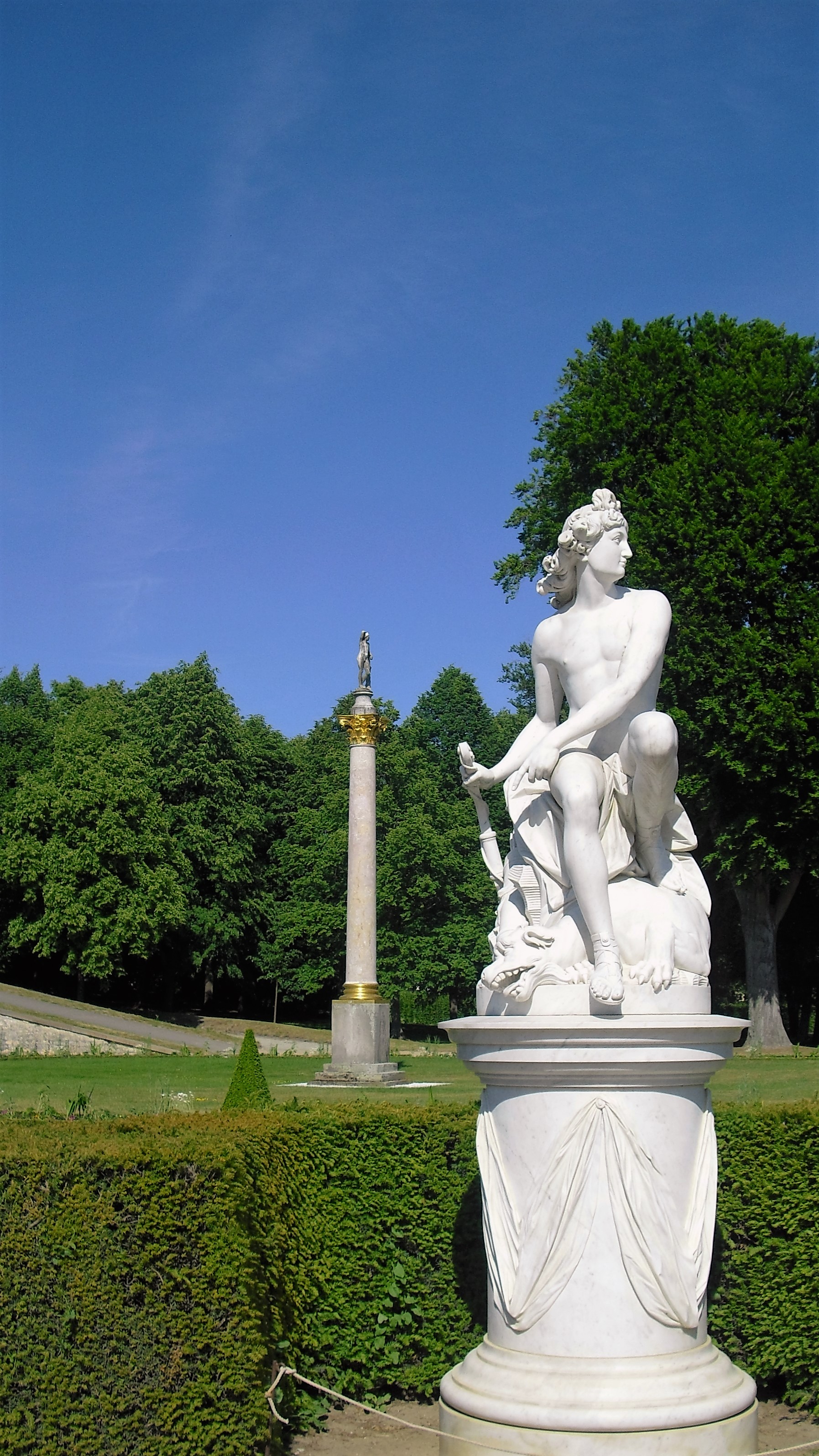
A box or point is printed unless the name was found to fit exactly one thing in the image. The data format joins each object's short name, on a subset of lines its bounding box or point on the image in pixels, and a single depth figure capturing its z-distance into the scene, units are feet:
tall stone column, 73.46
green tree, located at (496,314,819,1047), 68.33
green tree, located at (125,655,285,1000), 137.69
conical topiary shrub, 33.99
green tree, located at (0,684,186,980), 123.65
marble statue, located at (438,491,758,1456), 16.70
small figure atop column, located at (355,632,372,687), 84.28
